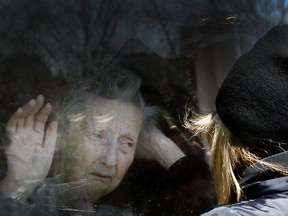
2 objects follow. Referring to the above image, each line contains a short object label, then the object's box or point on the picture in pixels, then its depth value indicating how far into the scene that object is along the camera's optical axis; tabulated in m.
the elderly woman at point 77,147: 2.35
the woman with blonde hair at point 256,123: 1.50
